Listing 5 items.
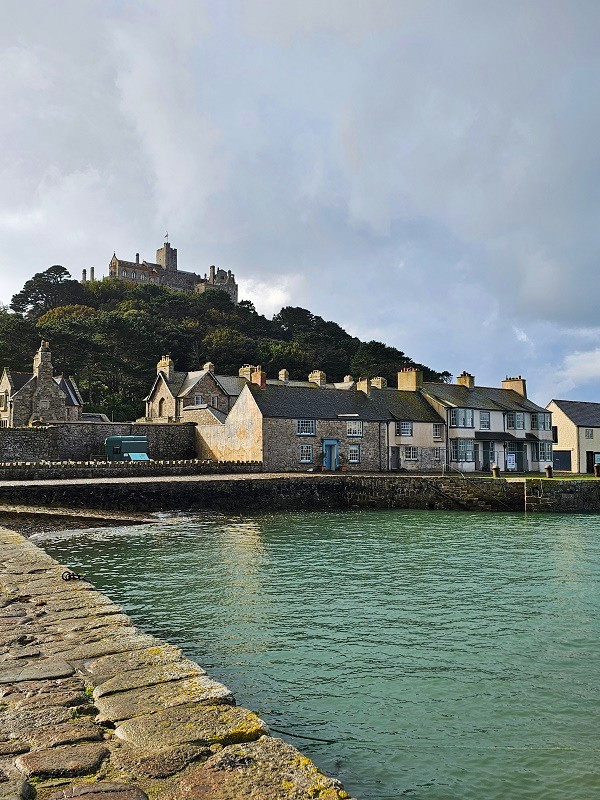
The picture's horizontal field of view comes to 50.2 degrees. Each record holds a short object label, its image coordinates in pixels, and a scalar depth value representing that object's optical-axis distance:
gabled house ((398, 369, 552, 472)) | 46.44
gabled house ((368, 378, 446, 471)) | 44.53
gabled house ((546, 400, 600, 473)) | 53.44
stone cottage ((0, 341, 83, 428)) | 49.75
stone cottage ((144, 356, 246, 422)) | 54.72
